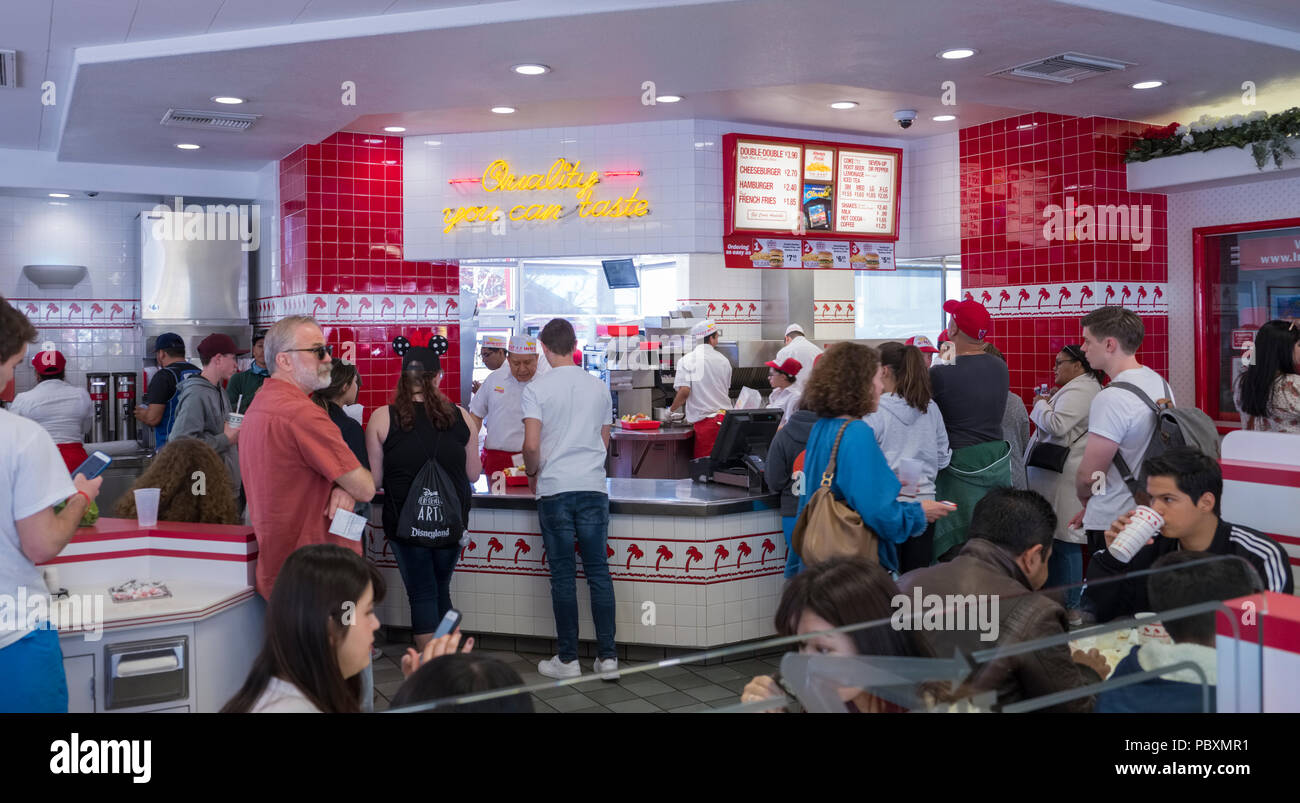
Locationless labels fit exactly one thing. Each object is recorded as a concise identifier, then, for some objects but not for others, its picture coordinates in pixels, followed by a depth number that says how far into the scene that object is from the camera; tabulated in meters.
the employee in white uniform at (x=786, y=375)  7.47
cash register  5.54
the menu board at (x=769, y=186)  8.30
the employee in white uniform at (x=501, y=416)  6.93
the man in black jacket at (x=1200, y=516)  2.81
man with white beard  3.60
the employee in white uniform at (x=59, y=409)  6.17
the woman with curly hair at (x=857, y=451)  3.82
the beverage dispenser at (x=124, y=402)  8.92
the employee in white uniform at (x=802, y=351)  8.78
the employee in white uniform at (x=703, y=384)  8.65
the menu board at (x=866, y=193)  8.83
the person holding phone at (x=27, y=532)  2.61
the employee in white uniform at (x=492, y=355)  7.55
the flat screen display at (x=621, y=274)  10.61
